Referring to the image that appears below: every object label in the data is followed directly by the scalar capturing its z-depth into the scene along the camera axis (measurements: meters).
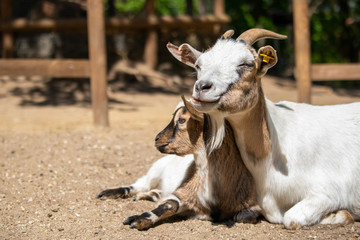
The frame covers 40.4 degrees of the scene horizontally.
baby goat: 3.29
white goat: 2.99
